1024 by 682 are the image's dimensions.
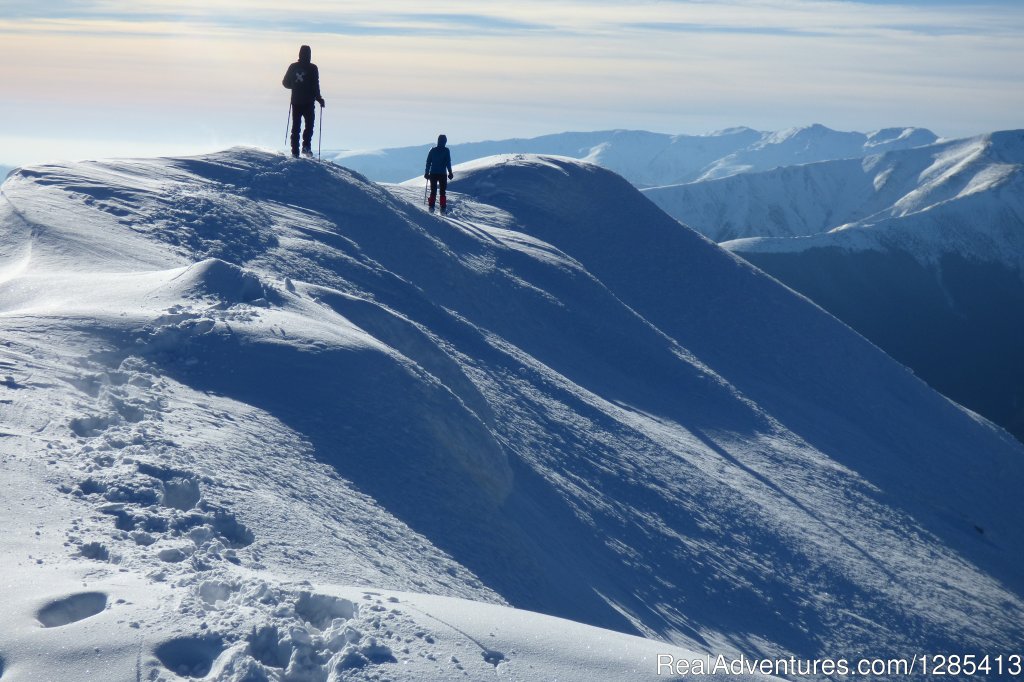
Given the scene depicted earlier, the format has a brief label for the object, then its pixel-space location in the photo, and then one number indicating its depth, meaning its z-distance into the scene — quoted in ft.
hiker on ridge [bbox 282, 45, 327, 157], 69.51
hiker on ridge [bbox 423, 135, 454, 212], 79.20
